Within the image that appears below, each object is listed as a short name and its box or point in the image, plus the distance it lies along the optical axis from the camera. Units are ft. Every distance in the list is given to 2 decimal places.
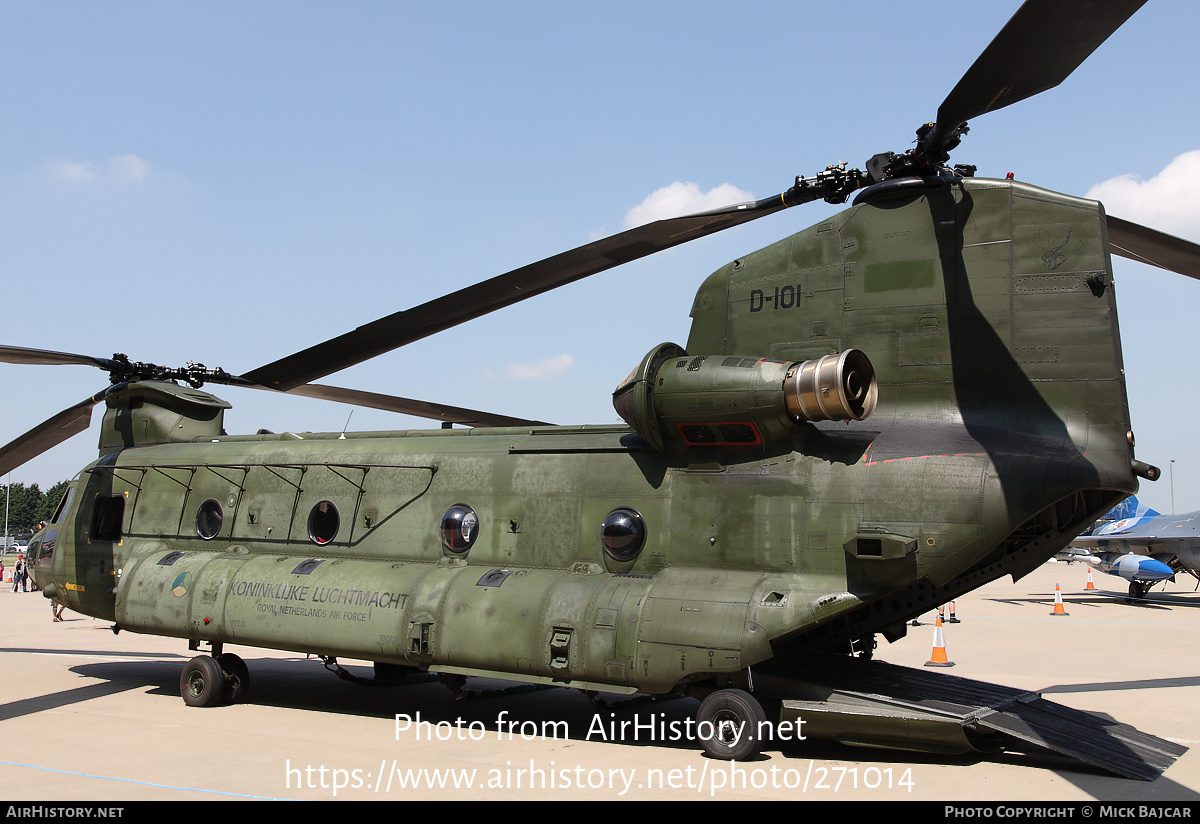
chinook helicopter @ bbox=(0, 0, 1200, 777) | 25.99
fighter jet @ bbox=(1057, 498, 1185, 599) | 94.89
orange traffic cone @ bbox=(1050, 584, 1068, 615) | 82.53
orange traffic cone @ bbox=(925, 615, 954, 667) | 48.21
